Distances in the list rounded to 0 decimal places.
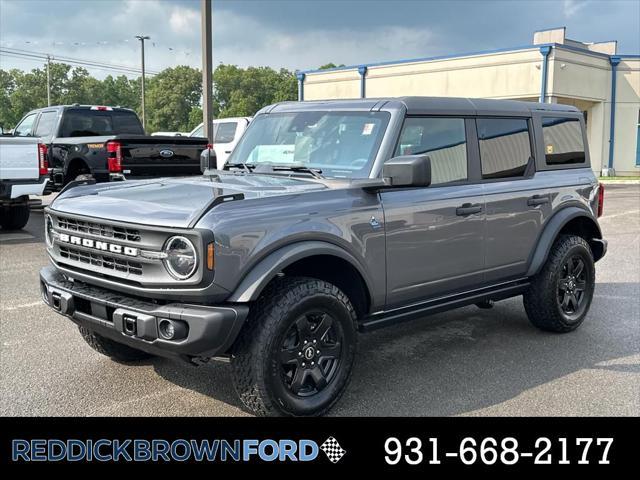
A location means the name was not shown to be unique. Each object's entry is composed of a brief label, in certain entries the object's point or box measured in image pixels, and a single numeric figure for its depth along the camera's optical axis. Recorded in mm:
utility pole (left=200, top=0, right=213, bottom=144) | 12422
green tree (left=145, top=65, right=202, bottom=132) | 98875
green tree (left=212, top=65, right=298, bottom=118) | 93500
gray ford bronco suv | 3459
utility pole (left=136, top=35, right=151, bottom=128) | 62062
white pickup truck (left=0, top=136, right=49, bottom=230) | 10312
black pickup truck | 10594
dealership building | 27391
